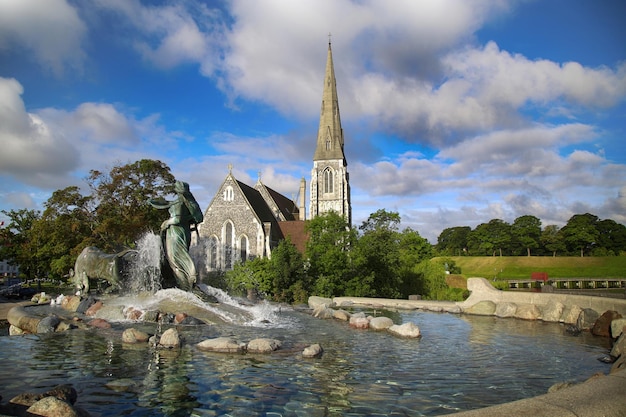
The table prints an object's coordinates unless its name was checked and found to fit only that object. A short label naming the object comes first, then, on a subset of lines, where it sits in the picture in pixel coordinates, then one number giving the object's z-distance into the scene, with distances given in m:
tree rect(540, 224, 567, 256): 88.19
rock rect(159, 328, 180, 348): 10.58
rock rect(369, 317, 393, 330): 14.84
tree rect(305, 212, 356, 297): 31.56
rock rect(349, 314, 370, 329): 15.41
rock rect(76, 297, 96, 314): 16.25
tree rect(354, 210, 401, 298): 33.28
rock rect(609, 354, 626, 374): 7.80
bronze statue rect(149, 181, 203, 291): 17.58
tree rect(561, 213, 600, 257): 84.06
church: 47.56
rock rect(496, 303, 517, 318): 19.55
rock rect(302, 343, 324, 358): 9.98
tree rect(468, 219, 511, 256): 97.88
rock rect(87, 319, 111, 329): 13.33
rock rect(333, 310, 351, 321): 17.79
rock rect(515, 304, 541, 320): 18.69
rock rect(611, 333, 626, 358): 10.14
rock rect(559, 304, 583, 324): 17.02
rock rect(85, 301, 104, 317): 15.75
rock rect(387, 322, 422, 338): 13.37
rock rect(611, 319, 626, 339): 13.25
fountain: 6.67
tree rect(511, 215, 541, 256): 93.44
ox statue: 18.47
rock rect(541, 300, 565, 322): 18.11
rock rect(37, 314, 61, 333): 12.49
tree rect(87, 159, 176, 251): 34.56
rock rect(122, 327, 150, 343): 11.14
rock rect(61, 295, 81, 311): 16.86
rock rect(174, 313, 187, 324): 14.55
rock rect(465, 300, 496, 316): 20.53
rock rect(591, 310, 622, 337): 14.10
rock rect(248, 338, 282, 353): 10.36
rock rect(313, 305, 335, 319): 18.48
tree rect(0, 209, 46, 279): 40.47
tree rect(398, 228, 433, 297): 39.50
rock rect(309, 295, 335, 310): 24.73
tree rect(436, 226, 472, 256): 120.39
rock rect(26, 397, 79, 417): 4.75
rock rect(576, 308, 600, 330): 15.34
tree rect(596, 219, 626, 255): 83.00
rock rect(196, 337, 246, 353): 10.29
